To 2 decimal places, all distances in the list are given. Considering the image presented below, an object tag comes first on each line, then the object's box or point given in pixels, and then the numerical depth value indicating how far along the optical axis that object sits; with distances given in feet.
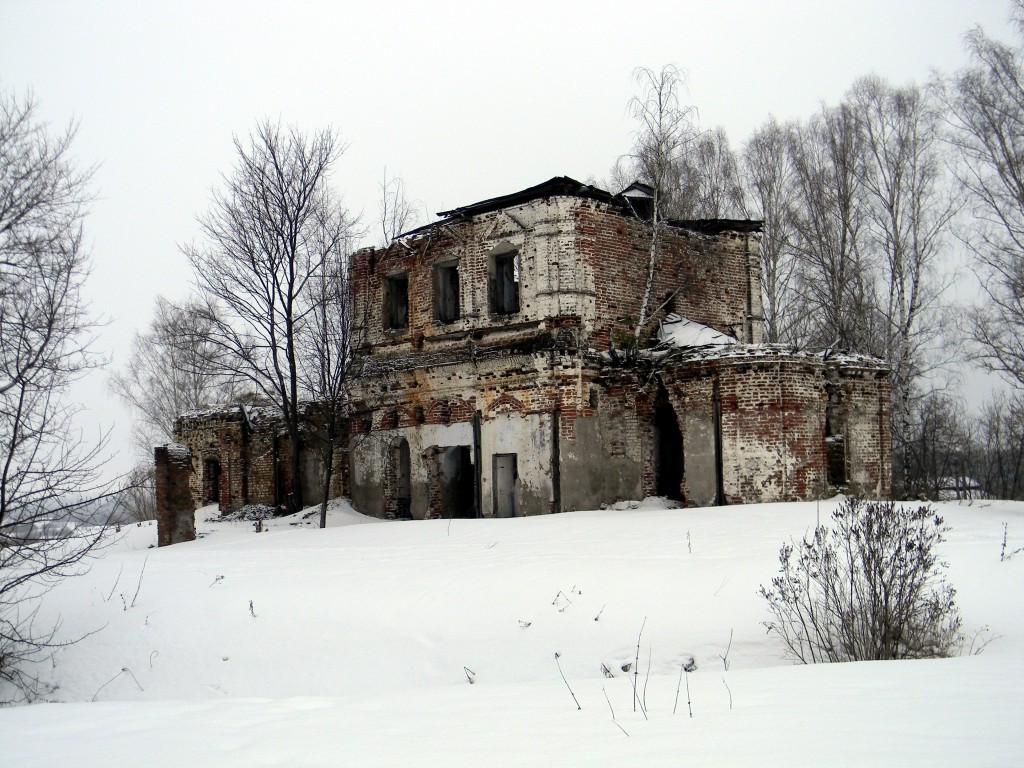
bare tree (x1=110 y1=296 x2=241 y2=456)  119.65
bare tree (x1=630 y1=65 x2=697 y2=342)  62.39
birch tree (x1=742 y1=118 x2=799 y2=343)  93.45
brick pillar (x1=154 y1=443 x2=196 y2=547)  60.18
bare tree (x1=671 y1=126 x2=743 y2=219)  97.35
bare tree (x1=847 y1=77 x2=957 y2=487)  82.17
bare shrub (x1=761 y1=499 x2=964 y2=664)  24.56
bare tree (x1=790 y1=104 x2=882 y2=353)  84.99
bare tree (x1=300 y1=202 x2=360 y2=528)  64.80
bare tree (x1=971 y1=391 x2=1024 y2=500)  84.38
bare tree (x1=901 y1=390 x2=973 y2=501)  75.61
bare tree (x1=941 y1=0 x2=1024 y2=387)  63.05
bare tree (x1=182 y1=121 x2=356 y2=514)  64.85
